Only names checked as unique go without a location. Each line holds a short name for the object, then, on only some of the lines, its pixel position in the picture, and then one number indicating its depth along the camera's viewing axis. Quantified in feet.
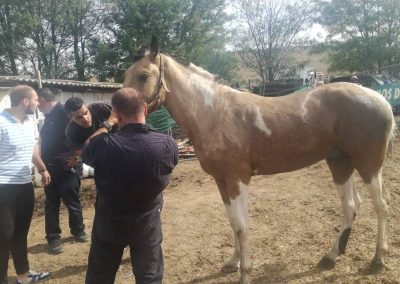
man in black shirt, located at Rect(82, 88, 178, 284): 6.97
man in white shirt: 10.67
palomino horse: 10.58
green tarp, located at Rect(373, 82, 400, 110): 34.65
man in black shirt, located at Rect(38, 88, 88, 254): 14.87
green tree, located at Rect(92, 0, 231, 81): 93.04
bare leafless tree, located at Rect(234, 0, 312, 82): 109.09
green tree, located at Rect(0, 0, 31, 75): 95.86
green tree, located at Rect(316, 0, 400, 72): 96.37
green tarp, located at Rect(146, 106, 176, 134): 45.32
